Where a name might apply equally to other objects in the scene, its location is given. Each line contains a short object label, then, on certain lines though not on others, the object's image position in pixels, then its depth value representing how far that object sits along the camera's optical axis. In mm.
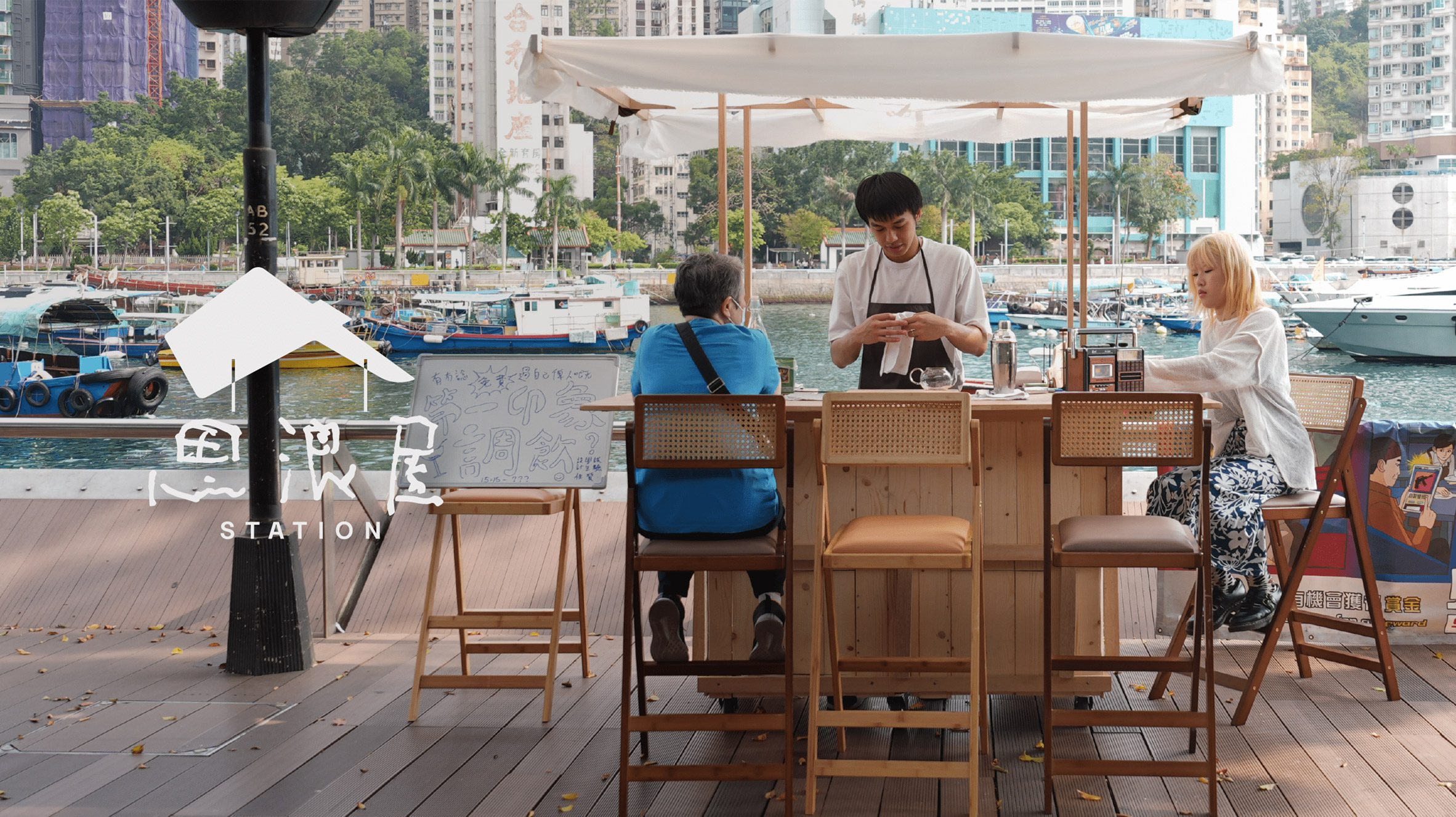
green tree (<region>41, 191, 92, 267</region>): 58719
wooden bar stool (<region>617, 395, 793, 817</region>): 2645
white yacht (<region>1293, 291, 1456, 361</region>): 33531
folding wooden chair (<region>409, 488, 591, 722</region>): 3443
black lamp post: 3885
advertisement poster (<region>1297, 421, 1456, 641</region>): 4027
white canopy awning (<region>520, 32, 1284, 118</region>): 3395
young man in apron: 3475
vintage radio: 3088
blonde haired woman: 3217
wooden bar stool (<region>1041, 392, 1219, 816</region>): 2633
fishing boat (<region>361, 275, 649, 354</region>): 45406
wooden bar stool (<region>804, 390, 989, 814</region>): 2582
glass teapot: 3186
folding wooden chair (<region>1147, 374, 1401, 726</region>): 3303
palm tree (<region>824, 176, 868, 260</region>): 70688
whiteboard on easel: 3752
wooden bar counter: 3293
